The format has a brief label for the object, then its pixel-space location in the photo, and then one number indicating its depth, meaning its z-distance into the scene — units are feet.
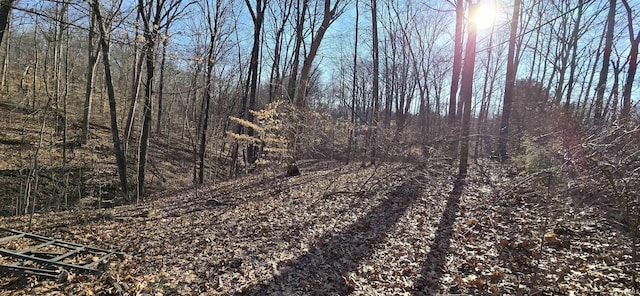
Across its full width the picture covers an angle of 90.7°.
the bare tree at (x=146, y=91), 32.56
